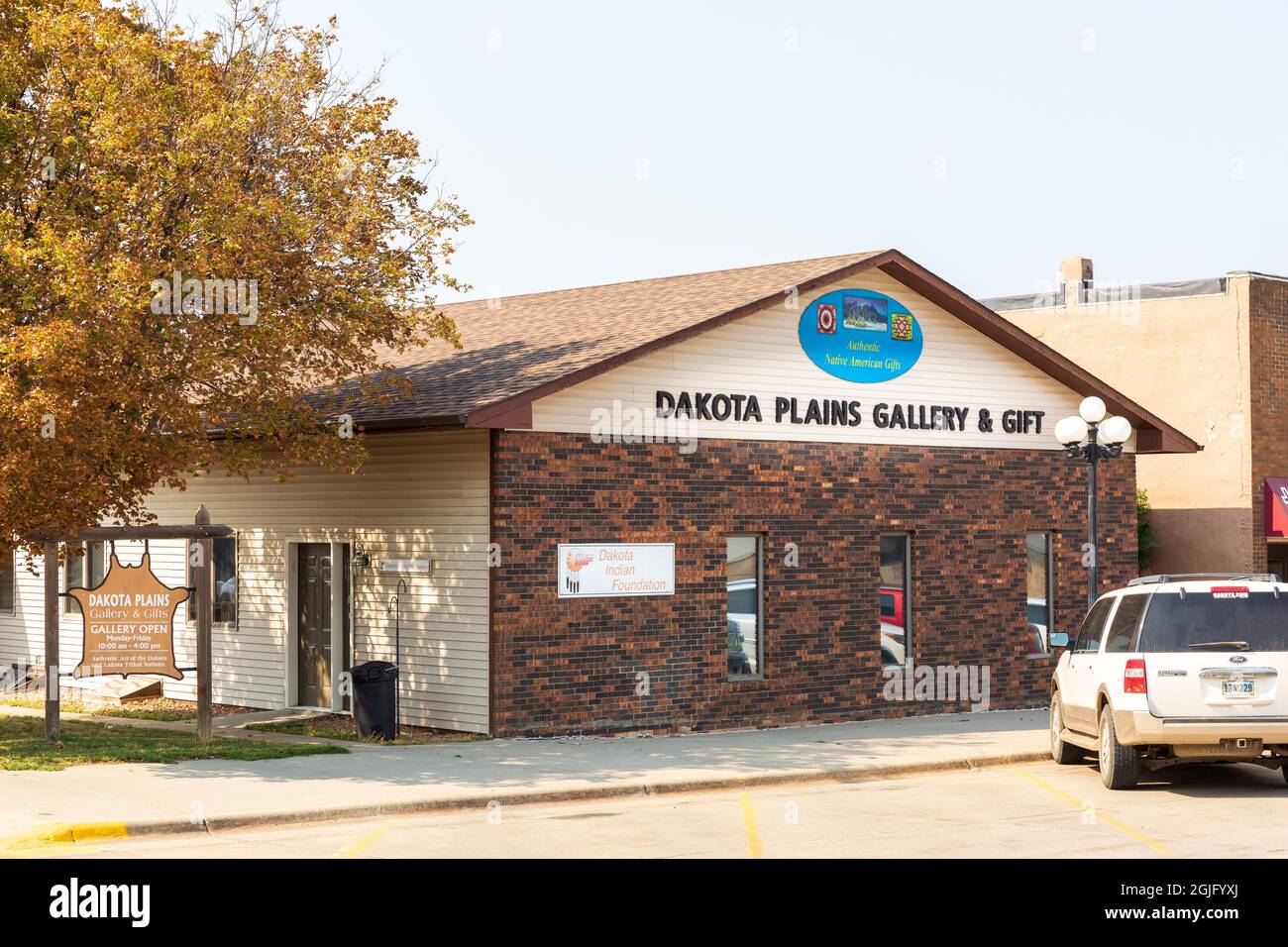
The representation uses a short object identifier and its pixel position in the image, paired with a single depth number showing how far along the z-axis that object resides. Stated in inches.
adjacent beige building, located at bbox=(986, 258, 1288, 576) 1186.6
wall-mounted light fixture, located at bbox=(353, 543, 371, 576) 815.8
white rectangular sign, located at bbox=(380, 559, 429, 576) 782.5
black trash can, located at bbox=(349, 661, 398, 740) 746.8
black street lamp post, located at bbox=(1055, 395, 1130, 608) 813.9
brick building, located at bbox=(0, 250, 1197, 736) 757.9
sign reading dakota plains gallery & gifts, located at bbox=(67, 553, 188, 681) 690.2
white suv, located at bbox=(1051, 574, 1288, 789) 577.0
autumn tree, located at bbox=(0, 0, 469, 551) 609.3
